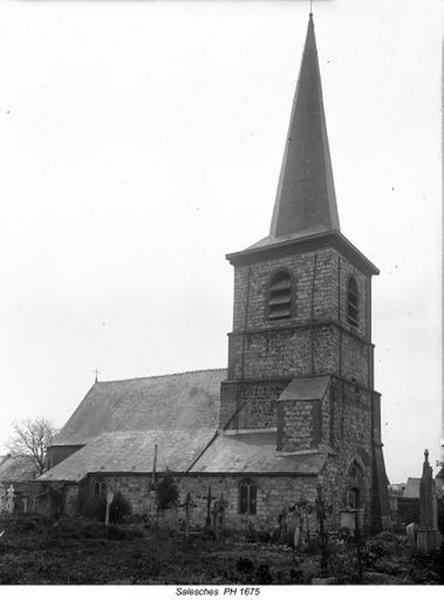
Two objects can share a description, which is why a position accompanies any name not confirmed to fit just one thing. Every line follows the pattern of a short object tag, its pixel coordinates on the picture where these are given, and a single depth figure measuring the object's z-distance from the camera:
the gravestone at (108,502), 23.42
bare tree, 49.72
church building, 21.83
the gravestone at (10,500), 27.60
